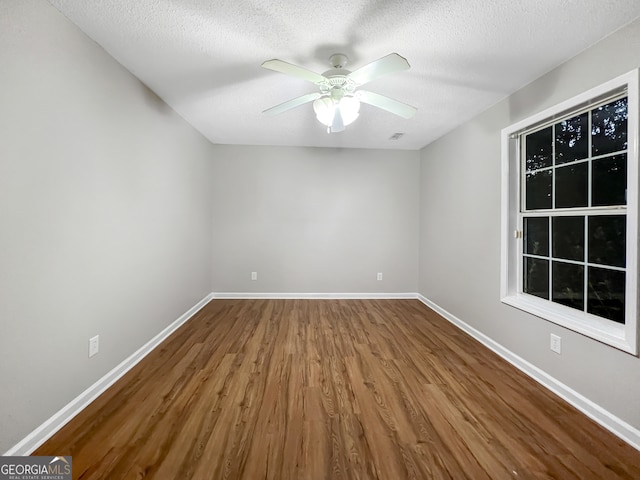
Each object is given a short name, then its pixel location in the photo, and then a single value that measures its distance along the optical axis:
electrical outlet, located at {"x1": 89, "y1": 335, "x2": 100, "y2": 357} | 1.79
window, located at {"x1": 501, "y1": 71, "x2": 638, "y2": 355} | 1.61
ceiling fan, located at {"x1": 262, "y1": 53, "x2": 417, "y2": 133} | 1.66
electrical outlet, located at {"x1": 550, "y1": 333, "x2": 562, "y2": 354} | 1.94
